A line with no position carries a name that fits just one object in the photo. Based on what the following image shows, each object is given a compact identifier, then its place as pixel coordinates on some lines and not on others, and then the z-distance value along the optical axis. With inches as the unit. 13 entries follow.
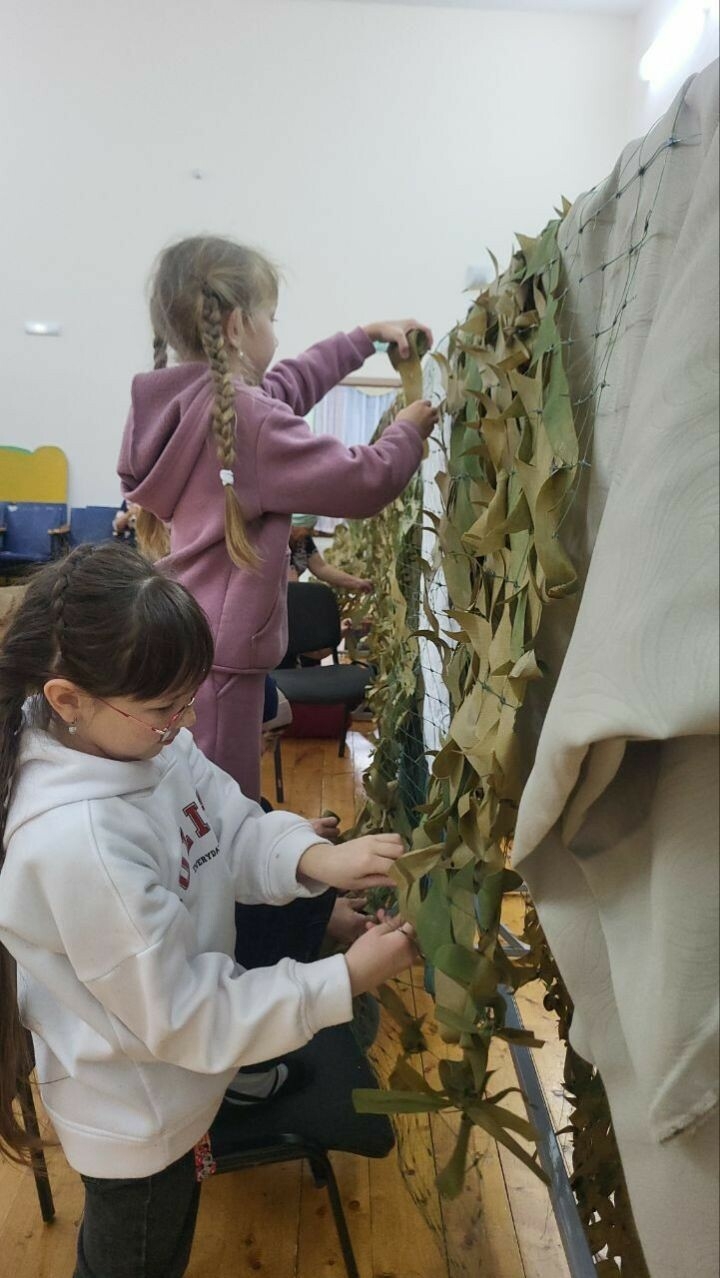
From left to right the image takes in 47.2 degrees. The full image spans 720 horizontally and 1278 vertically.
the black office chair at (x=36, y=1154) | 35.7
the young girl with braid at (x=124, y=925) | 27.4
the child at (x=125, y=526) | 119.1
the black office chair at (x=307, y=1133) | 39.8
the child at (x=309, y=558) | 102.1
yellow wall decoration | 191.8
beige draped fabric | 12.2
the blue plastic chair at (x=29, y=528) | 187.5
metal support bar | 28.1
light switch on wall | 187.9
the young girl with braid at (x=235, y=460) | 40.9
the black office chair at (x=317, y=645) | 109.7
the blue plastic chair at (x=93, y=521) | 188.2
